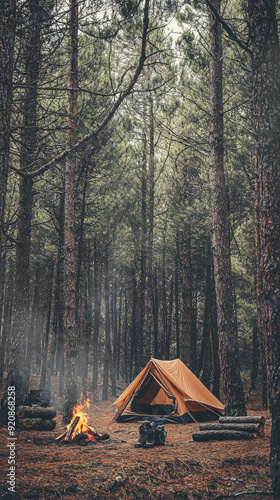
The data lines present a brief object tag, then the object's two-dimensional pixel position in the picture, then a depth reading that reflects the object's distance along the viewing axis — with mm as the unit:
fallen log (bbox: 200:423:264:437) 6070
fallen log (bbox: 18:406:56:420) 7770
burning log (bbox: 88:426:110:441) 6816
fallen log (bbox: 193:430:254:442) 6086
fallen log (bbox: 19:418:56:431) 7593
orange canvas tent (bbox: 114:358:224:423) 9641
